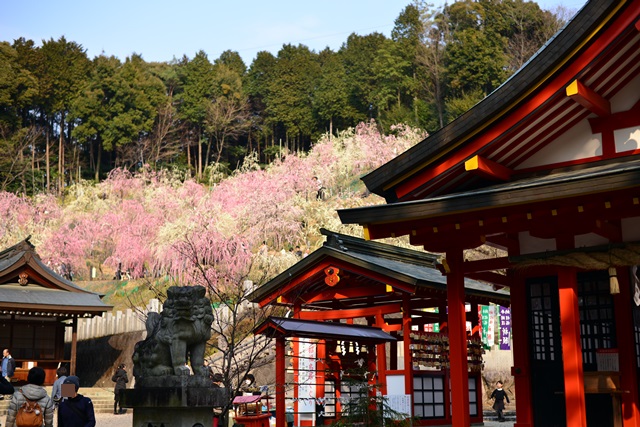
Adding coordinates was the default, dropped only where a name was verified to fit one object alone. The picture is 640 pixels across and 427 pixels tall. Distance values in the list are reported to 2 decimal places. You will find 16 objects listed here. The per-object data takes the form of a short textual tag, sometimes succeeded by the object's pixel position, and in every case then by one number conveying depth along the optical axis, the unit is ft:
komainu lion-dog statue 28.48
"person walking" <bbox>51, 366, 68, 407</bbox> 55.98
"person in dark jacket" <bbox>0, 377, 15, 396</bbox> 25.02
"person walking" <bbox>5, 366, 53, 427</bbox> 25.76
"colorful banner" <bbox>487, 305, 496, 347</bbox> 89.40
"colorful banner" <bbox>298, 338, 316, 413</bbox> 53.72
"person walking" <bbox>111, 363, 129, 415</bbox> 77.20
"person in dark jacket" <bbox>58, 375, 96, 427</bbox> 26.17
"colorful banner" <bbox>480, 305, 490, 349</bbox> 89.06
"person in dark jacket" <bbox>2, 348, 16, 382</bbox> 79.77
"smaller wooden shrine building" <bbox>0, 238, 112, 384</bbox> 96.53
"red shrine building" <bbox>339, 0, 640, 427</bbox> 29.66
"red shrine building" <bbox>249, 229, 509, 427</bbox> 48.91
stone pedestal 28.02
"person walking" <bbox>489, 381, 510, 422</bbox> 69.92
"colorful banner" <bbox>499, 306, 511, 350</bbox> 88.63
